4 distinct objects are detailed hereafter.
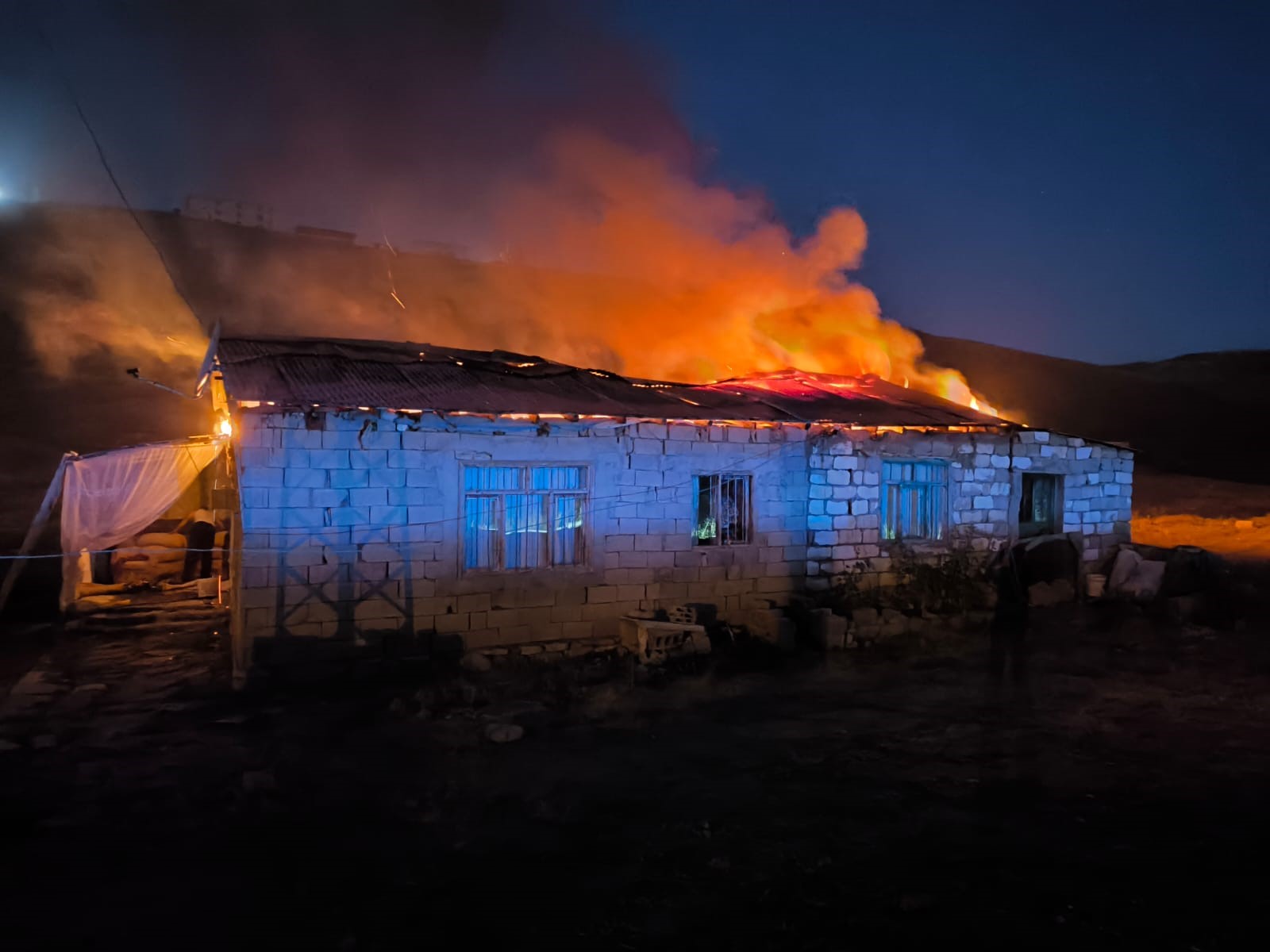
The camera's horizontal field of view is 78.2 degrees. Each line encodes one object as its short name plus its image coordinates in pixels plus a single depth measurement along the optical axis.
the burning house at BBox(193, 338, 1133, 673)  9.10
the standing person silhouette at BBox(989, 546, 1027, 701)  9.99
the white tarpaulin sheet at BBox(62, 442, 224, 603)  11.53
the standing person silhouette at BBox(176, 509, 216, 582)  16.02
